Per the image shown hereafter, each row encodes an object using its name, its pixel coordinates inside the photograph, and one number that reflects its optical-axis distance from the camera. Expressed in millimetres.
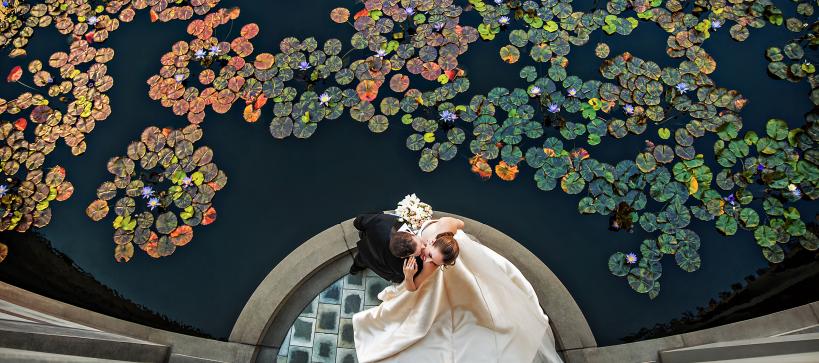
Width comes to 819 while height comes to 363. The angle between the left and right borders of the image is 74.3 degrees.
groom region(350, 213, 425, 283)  3312
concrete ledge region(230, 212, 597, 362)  3656
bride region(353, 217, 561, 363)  2939
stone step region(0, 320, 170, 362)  2242
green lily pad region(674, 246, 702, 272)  3846
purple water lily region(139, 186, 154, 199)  4320
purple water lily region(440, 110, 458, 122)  4359
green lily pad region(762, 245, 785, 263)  3787
